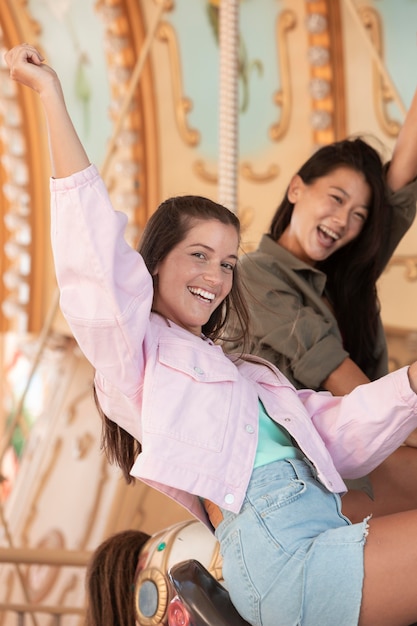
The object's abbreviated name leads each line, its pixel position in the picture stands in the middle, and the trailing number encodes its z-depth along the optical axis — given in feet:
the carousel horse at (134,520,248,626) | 9.34
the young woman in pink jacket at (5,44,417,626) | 9.01
